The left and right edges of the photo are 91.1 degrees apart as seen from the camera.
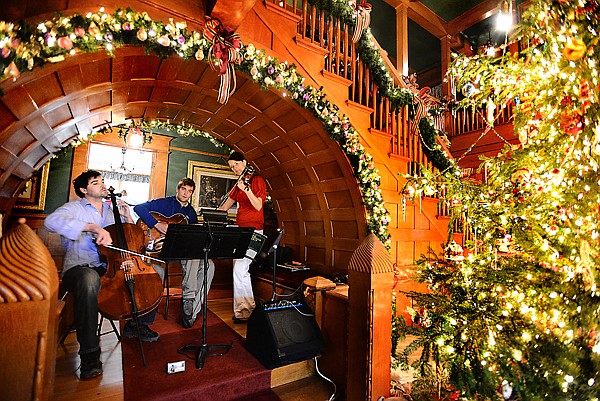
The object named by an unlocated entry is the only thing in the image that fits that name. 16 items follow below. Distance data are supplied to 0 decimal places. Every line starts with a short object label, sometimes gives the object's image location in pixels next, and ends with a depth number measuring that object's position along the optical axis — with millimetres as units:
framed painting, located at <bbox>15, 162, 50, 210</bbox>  4566
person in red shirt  3586
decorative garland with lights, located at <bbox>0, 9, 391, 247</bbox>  1789
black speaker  2422
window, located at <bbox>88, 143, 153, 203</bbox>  5566
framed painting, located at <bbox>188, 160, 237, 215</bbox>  6312
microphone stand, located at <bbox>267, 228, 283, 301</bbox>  2923
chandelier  4973
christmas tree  1377
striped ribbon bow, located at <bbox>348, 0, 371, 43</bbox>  3404
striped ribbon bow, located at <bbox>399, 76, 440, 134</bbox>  3990
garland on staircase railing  3584
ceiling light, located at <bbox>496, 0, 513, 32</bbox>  1694
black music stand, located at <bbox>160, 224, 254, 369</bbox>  2303
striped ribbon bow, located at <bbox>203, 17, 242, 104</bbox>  2494
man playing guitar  3221
